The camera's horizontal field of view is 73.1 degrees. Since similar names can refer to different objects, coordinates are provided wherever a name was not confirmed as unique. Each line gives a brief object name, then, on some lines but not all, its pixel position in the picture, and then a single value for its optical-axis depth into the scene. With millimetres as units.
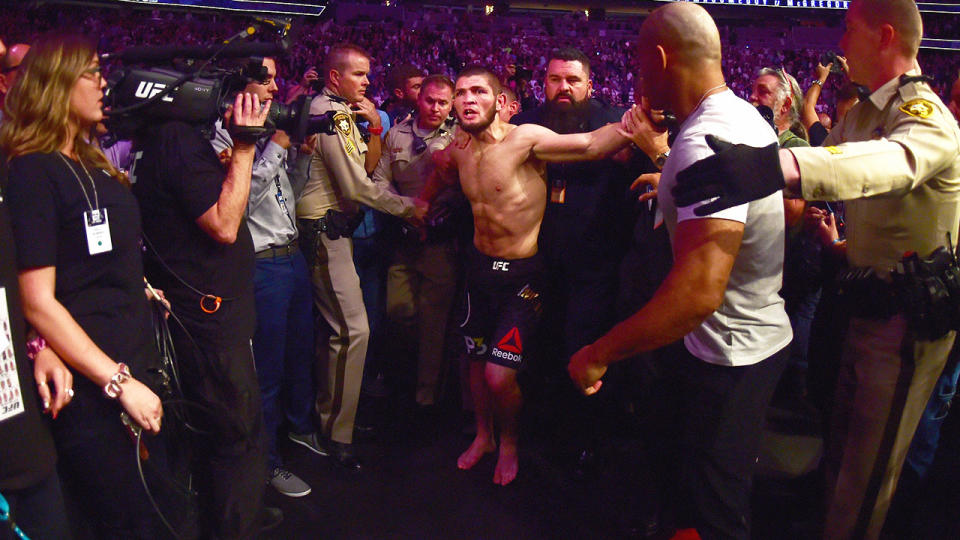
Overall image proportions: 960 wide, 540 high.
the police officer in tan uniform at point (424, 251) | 3639
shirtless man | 3018
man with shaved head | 1505
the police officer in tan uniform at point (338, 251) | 3041
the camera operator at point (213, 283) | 2014
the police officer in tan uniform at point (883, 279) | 1826
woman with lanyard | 1516
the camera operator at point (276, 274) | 2605
